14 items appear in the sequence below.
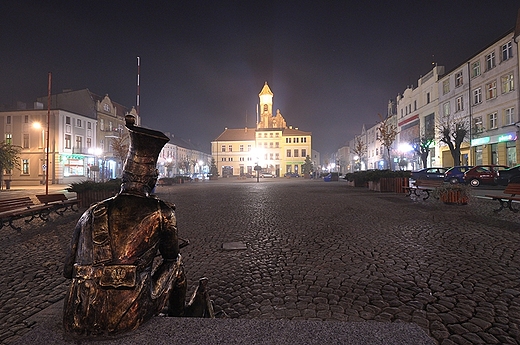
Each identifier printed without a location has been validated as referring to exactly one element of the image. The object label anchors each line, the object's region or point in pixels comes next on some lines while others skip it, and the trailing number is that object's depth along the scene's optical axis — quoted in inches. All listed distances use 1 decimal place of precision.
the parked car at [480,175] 888.3
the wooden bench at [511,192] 374.7
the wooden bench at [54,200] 399.2
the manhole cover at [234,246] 239.0
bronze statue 71.3
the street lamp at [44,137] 1567.4
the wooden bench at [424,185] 548.7
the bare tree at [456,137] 1147.9
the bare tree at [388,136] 1167.6
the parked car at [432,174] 1015.6
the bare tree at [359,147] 1659.0
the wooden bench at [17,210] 306.7
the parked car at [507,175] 812.0
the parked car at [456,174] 938.5
